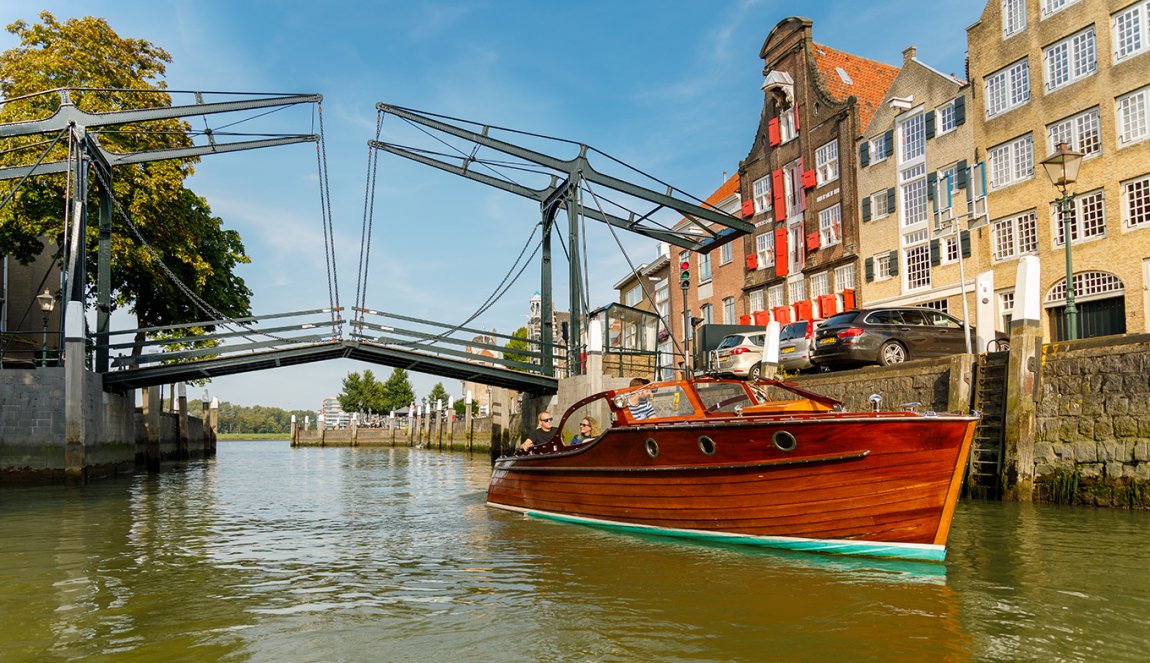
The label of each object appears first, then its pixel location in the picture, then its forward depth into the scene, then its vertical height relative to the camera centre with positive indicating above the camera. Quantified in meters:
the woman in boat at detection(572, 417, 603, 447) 13.34 -0.55
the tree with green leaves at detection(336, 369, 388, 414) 97.56 +0.80
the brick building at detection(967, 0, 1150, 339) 23.77 +7.19
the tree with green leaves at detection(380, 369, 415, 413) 98.31 +0.93
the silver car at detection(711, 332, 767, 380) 25.31 +1.14
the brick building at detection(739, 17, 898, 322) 35.25 +9.27
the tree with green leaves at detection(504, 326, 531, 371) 77.87 +5.53
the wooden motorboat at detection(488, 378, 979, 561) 9.30 -0.91
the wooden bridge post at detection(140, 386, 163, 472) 29.94 -0.71
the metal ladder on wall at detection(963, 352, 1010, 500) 15.17 -0.73
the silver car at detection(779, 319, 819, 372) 23.34 +1.21
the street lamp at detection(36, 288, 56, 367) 24.02 +2.86
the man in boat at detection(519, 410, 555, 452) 14.73 -0.63
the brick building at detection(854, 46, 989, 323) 29.67 +6.94
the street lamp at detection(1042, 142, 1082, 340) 15.14 +3.66
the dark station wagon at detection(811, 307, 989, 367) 20.33 +1.19
